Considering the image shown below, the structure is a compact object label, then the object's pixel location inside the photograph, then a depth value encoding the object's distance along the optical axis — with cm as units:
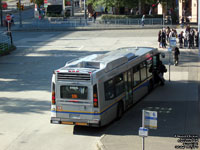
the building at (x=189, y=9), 5900
